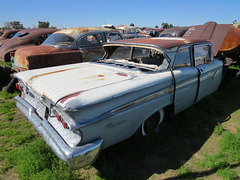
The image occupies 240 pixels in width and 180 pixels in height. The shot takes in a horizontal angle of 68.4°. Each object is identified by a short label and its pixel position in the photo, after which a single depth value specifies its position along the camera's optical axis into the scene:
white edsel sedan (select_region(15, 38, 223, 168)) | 1.87
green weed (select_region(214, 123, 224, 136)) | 3.17
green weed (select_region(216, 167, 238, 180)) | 2.24
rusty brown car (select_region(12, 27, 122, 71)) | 4.65
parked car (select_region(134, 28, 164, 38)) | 6.95
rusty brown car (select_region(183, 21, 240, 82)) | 6.16
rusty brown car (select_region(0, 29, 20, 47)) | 11.25
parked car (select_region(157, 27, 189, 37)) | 8.20
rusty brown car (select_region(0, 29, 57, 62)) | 6.88
